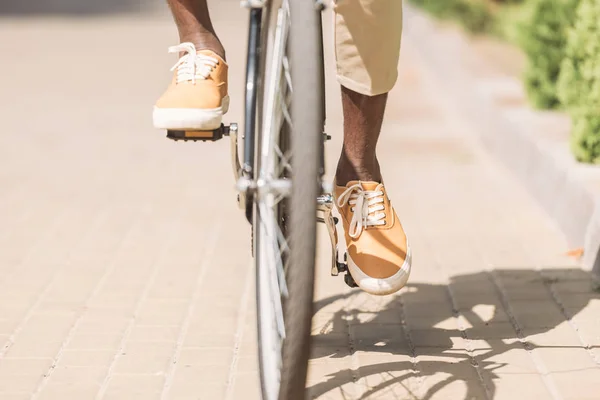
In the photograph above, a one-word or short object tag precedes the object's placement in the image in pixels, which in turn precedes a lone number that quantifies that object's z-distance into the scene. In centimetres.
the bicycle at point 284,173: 331
